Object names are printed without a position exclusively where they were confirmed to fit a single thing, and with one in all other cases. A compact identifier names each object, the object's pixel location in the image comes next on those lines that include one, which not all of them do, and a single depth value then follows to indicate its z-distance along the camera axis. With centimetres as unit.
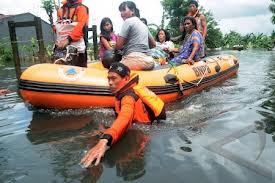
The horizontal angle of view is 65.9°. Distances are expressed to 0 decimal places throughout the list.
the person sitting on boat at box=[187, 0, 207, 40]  512
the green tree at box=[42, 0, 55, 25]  1563
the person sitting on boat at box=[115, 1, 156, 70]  314
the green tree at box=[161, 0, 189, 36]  1756
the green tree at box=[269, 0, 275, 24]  1641
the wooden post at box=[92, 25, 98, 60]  629
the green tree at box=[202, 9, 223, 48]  1942
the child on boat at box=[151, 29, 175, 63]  488
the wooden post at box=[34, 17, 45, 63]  478
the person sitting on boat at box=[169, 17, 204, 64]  409
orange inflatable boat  290
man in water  176
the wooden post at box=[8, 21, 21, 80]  492
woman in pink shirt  389
